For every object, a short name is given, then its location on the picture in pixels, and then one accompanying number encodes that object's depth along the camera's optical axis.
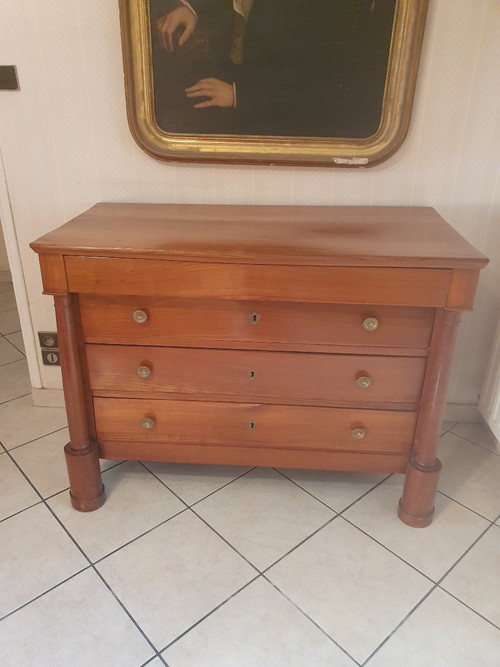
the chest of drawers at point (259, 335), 1.21
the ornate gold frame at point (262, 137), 1.45
